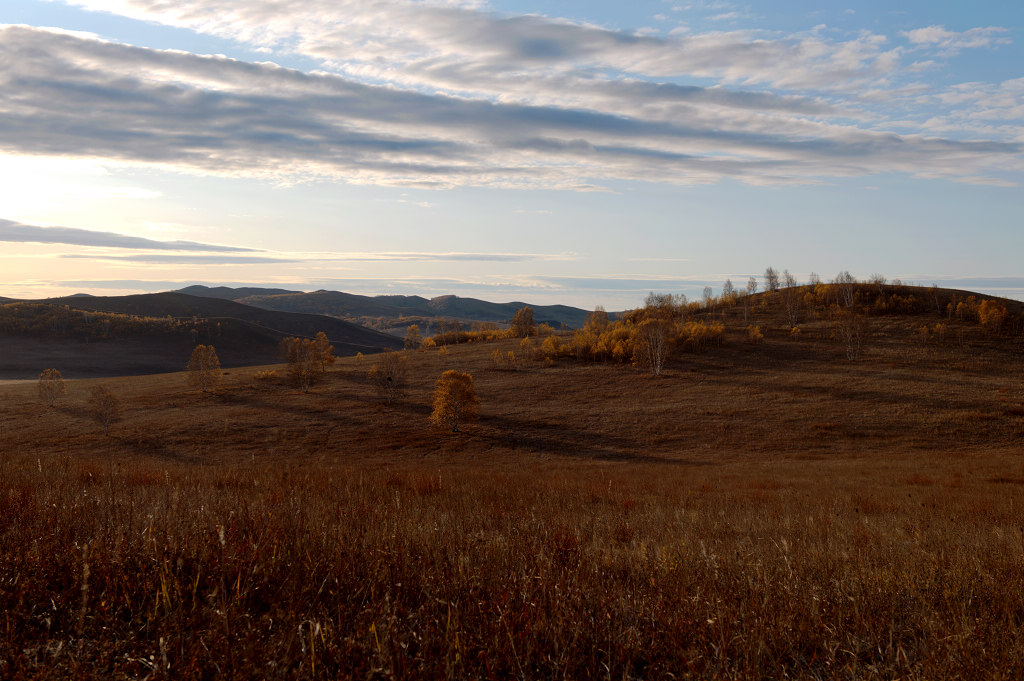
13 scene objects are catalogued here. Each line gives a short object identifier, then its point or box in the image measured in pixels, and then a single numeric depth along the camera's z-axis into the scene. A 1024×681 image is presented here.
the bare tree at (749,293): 120.94
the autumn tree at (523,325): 126.94
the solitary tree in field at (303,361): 79.47
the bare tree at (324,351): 88.46
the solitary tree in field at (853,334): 84.38
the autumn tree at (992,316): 93.00
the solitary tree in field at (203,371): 75.31
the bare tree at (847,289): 117.43
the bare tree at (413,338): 137.12
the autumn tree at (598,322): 105.38
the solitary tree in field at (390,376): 69.94
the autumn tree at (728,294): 137.21
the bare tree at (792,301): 110.51
